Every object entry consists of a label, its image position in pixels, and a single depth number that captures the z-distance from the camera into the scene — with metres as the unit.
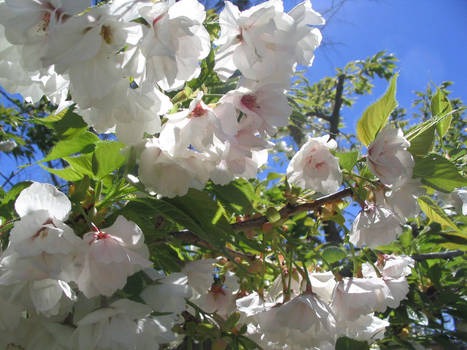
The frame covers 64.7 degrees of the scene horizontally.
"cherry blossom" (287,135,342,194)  0.67
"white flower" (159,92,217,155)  0.47
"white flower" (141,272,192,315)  0.53
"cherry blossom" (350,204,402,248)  0.72
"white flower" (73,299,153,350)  0.47
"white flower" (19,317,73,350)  0.48
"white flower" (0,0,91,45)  0.40
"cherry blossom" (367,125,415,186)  0.60
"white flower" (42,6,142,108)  0.39
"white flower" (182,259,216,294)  0.73
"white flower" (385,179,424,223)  0.66
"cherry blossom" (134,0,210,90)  0.41
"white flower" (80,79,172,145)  0.46
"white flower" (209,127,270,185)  0.49
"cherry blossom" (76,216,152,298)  0.45
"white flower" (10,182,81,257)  0.42
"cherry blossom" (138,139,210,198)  0.48
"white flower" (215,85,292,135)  0.48
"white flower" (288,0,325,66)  0.52
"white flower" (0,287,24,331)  0.47
